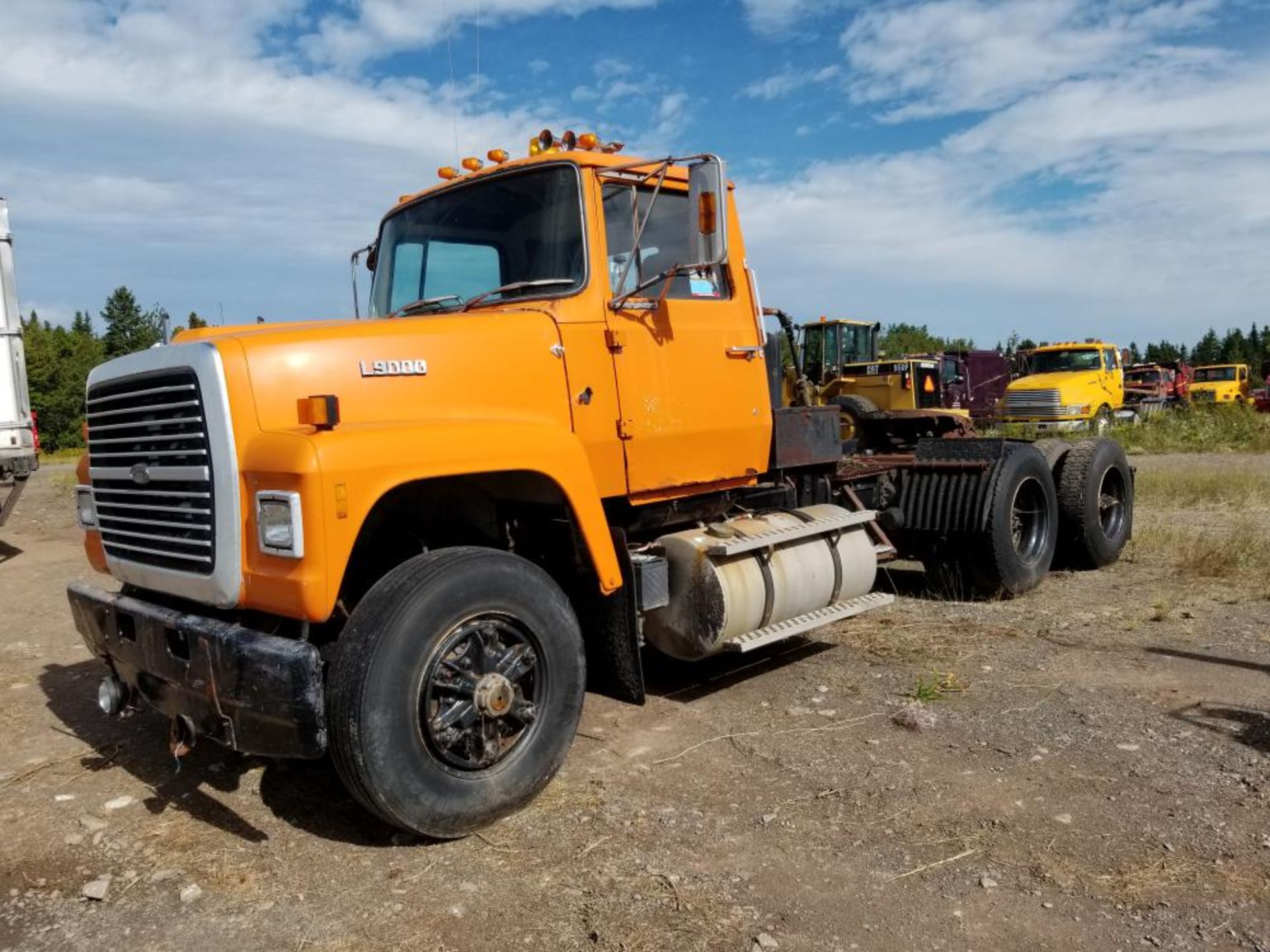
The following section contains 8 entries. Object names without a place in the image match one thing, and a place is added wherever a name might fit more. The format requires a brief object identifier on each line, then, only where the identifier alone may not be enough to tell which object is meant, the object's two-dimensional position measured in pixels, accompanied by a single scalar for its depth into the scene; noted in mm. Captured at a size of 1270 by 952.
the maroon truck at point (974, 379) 29234
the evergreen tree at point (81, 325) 77562
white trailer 10367
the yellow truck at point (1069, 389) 24734
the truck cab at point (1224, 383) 32844
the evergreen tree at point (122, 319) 68500
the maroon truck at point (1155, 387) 30156
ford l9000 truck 3410
